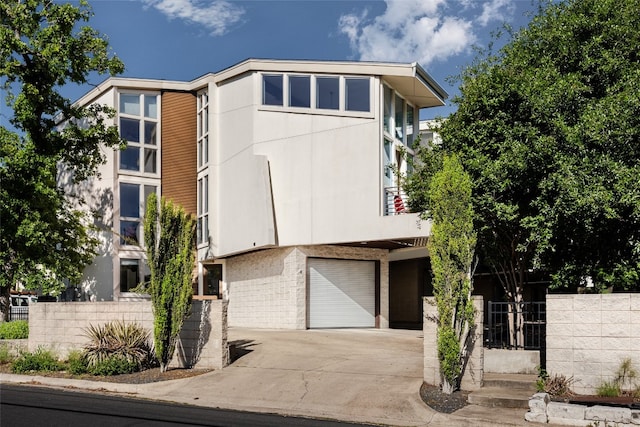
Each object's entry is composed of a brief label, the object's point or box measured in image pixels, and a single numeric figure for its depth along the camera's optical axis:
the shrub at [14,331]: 19.12
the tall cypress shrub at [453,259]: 12.13
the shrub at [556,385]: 11.51
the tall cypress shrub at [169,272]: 15.09
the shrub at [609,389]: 11.06
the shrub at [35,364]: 16.55
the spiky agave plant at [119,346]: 15.64
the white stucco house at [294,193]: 24.25
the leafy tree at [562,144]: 12.43
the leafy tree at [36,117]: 20.12
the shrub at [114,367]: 15.19
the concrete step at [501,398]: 11.16
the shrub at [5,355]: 18.09
